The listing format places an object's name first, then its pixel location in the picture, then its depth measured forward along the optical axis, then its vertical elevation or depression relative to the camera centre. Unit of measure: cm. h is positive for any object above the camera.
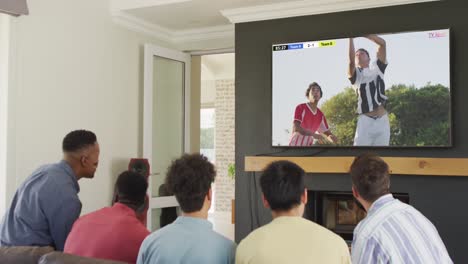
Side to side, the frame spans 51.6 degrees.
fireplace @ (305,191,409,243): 457 -69
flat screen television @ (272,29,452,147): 402 +43
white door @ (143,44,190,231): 543 +26
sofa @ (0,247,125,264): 210 -53
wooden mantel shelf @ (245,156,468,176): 387 -21
